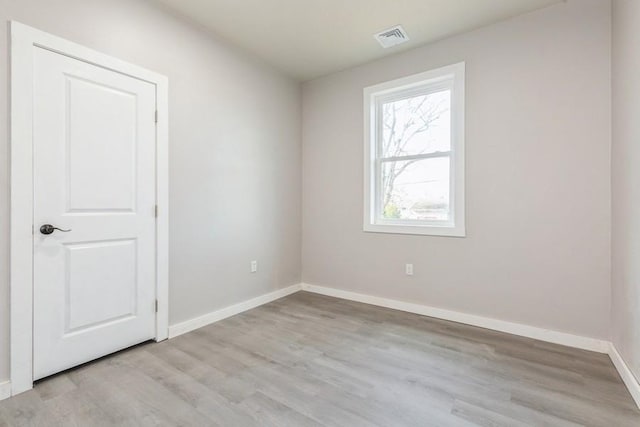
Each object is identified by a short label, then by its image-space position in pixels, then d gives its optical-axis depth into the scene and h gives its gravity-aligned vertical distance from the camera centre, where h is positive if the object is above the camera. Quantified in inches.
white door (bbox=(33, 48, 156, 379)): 76.3 +0.5
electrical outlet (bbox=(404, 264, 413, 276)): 127.8 -23.6
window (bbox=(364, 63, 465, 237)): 117.9 +24.7
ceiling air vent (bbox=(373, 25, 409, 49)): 112.1 +66.8
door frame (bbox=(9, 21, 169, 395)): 70.9 +3.5
